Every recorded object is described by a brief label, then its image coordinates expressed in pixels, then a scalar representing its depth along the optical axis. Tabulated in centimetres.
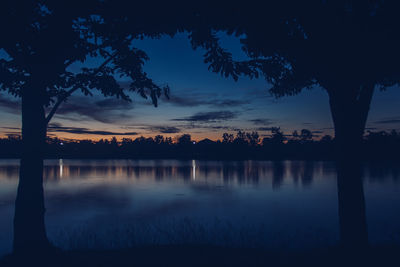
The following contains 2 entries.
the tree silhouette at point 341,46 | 768
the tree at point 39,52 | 734
